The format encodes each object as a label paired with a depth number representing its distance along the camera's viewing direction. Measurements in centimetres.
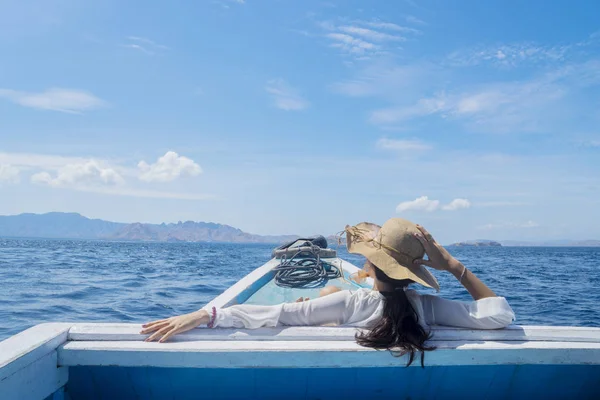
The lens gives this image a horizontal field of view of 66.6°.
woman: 212
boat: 201
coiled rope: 575
